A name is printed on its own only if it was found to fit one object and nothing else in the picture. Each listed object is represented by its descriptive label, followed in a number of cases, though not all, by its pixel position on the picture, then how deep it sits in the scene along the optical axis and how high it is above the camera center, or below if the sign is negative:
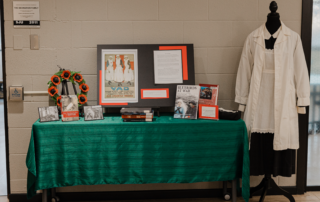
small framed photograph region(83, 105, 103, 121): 2.08 -0.22
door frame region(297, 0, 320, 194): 2.47 -0.39
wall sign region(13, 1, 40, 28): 2.34 +0.66
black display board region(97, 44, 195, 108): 2.28 +0.08
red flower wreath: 2.13 +0.03
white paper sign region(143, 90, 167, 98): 2.29 -0.06
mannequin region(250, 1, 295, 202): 2.13 +0.37
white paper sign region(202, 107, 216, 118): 2.10 -0.21
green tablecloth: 1.99 -0.53
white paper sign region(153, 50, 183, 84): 2.31 +0.17
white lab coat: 2.10 +0.01
